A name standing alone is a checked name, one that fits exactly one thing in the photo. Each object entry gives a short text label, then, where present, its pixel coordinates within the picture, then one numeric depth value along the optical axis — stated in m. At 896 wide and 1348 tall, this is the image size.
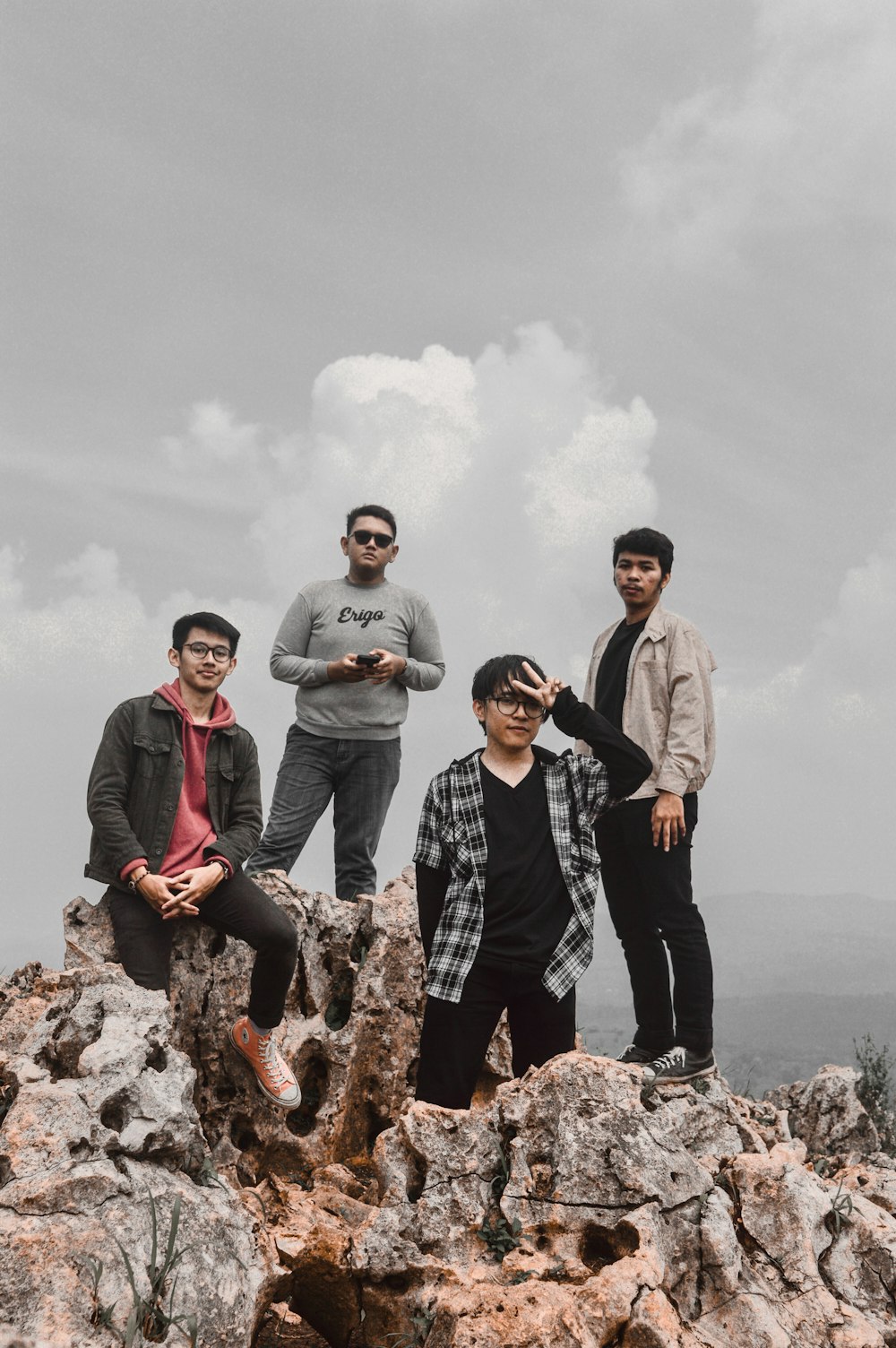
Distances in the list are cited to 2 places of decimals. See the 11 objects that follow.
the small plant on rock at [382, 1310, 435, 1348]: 3.61
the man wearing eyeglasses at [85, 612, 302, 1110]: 5.74
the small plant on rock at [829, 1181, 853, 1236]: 4.20
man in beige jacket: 6.16
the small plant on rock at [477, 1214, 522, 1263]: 3.83
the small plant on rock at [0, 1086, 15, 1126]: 4.19
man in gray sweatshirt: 7.63
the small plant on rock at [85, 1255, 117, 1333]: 3.26
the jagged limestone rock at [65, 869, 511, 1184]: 6.10
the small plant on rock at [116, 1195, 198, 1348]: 3.26
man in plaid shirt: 4.66
